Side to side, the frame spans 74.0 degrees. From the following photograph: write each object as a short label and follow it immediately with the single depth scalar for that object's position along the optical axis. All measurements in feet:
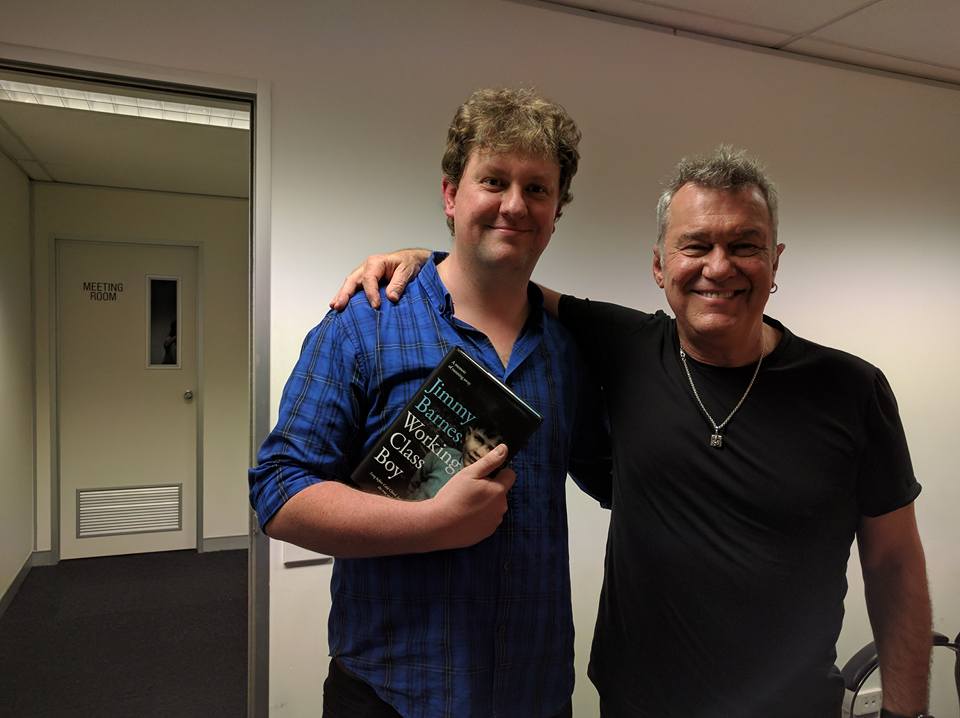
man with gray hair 3.59
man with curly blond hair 3.10
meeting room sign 13.84
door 13.74
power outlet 7.12
